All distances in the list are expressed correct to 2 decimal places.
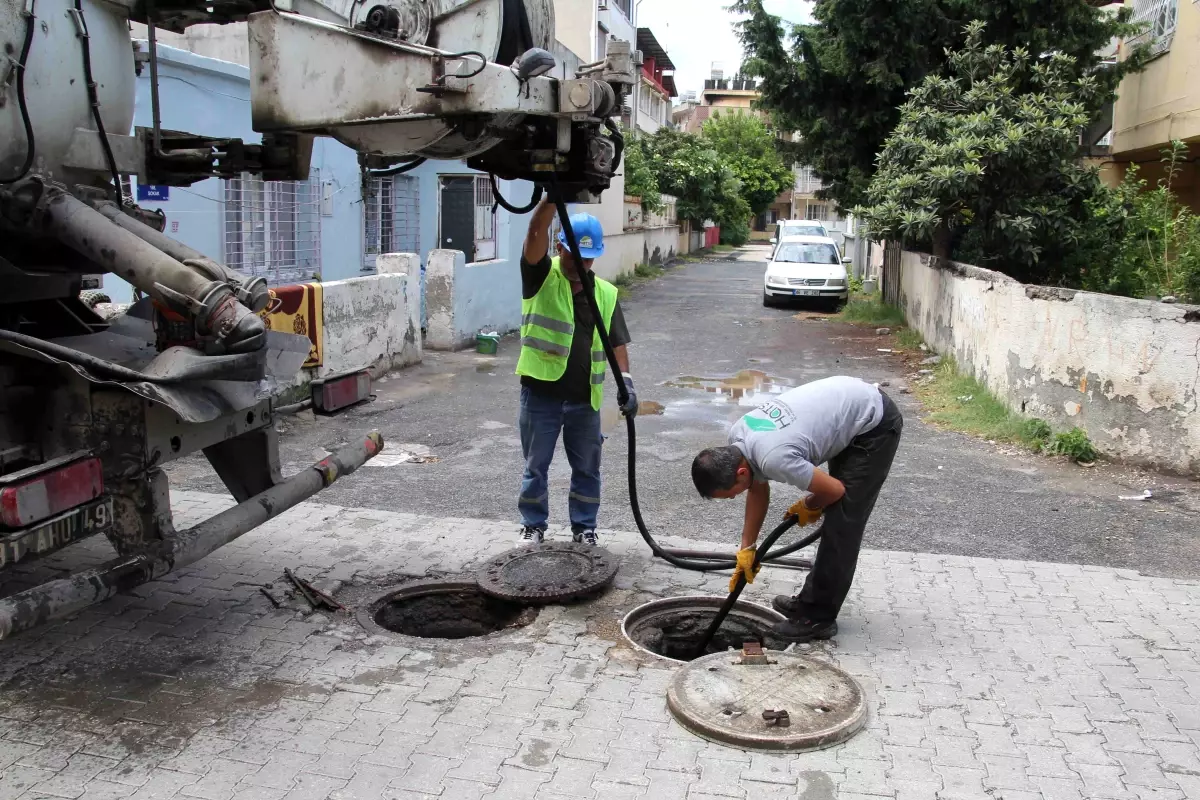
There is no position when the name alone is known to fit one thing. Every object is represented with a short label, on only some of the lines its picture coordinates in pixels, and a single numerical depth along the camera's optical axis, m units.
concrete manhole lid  3.41
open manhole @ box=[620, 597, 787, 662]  4.52
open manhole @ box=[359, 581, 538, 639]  4.66
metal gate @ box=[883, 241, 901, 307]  17.81
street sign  8.45
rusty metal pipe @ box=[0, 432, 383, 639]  3.09
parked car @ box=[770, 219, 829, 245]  27.48
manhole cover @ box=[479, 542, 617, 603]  4.59
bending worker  3.87
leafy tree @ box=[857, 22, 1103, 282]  11.86
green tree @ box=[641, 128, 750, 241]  36.94
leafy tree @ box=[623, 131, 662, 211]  29.69
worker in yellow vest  4.99
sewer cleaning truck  3.34
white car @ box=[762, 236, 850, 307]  19.61
